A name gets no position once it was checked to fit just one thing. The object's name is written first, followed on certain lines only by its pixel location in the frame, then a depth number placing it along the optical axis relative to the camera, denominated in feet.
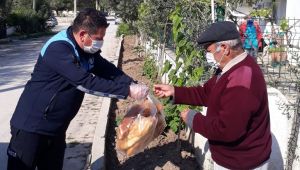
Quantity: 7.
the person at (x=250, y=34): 12.52
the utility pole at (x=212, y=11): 13.26
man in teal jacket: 7.75
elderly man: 6.26
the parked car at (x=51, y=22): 108.55
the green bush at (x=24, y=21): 89.36
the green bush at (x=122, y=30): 63.25
